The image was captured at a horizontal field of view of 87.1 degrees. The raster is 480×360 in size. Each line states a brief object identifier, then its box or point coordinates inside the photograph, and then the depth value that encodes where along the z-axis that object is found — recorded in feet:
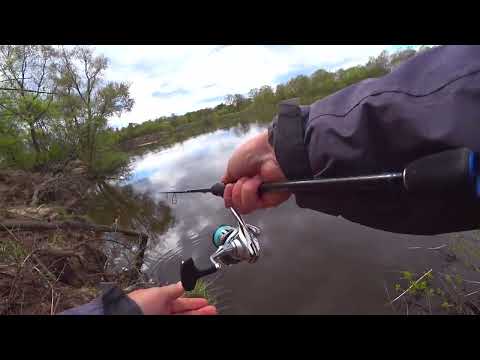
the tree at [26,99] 45.37
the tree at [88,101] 57.88
